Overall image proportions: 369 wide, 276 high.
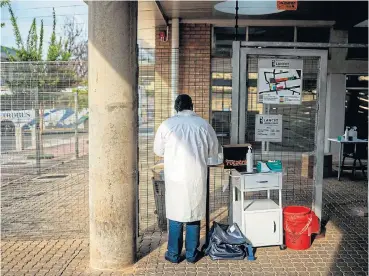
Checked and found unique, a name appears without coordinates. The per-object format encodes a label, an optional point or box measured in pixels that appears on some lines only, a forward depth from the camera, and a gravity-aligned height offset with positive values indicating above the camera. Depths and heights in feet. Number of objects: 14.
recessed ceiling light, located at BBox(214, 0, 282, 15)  28.25 +6.61
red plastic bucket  15.35 -5.04
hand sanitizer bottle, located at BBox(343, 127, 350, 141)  28.71 -2.60
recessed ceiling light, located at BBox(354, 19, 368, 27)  31.91 +6.13
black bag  14.56 -5.48
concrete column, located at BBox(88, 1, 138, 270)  13.30 -1.18
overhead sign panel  24.73 +5.74
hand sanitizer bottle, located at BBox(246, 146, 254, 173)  15.38 -2.46
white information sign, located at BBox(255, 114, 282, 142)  16.94 -1.27
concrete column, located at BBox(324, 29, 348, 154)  35.02 -0.42
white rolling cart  15.20 -4.51
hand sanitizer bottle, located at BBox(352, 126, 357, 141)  28.76 -2.57
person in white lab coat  13.98 -2.56
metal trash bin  17.33 -4.34
